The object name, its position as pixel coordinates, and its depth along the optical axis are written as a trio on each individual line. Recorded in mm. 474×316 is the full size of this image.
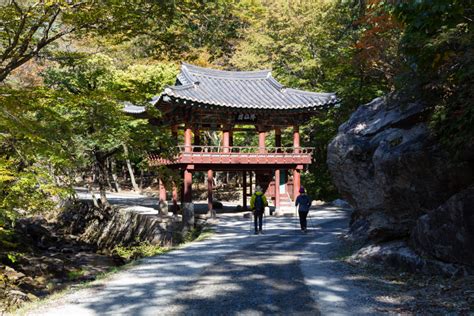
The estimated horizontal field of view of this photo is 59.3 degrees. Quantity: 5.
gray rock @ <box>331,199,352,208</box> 24333
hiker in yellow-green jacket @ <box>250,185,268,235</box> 13680
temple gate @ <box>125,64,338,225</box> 19734
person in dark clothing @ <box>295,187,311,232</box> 14109
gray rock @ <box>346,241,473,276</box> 7074
